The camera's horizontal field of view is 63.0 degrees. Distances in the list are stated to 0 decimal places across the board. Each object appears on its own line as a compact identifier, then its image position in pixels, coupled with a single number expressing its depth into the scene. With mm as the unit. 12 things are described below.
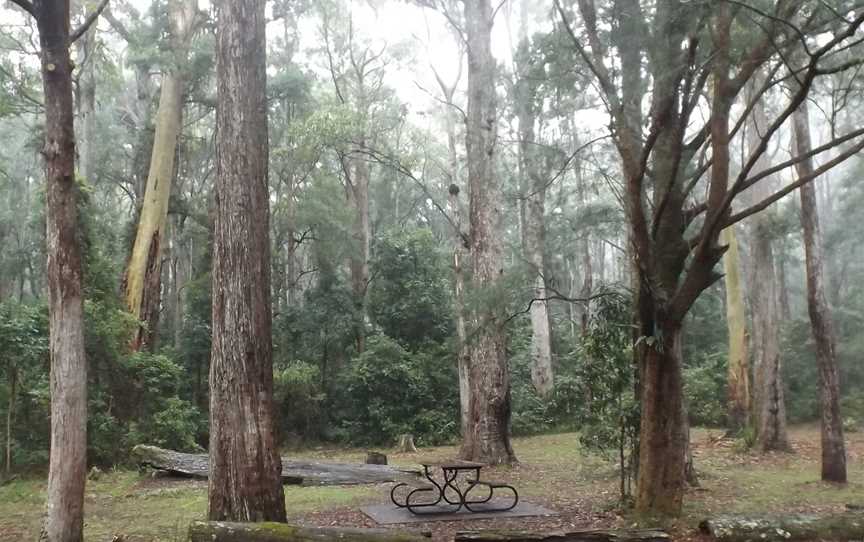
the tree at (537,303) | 21781
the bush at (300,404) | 20719
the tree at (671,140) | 7215
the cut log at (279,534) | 6141
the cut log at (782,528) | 6645
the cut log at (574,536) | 6434
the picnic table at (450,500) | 9086
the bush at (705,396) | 20703
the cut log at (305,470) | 12750
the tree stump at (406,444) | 18719
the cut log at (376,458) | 13961
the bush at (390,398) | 20906
